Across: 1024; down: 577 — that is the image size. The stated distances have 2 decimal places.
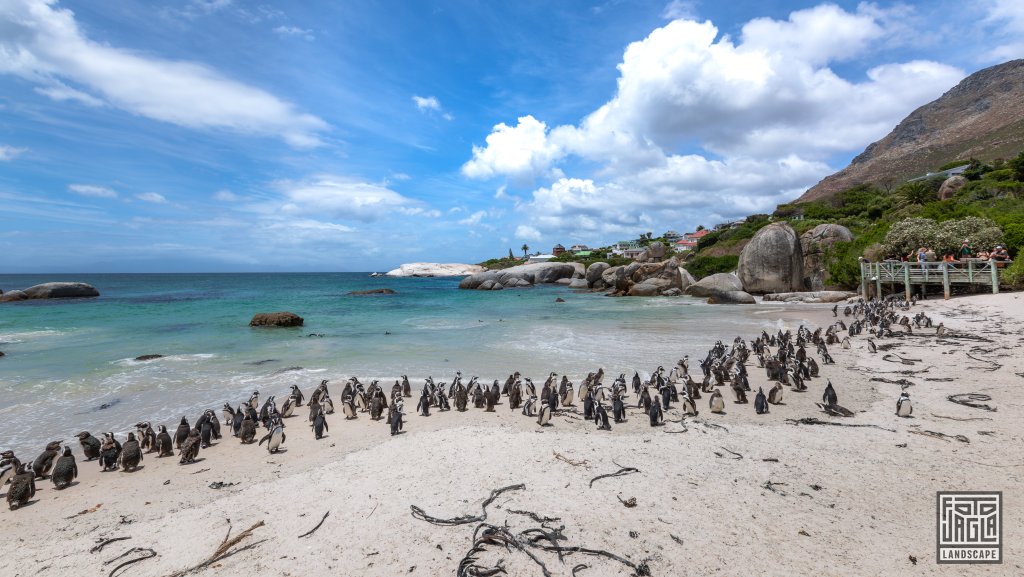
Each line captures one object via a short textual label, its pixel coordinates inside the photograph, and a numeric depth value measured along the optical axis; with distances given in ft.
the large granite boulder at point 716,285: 111.96
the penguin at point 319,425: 27.30
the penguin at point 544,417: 28.07
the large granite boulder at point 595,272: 182.19
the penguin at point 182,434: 26.87
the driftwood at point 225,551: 14.51
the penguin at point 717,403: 29.12
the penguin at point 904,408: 25.45
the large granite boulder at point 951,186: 137.28
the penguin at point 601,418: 26.66
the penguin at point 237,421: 28.45
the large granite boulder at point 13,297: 147.67
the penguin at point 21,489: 19.76
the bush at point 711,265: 151.74
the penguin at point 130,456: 23.53
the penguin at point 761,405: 28.48
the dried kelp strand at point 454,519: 16.43
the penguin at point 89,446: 25.22
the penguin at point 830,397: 28.04
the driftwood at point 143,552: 14.74
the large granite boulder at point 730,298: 103.76
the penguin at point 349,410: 31.65
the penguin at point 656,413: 27.12
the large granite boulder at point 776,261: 110.01
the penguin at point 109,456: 23.80
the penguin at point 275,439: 25.49
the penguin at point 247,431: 27.17
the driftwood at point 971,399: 25.99
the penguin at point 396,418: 27.48
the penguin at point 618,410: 27.78
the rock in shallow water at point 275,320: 83.25
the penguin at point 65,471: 21.66
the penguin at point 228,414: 30.77
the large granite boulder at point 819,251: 113.70
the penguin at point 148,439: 26.35
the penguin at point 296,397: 35.37
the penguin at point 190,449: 24.45
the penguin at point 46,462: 22.75
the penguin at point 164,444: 25.42
